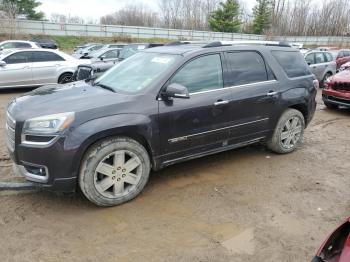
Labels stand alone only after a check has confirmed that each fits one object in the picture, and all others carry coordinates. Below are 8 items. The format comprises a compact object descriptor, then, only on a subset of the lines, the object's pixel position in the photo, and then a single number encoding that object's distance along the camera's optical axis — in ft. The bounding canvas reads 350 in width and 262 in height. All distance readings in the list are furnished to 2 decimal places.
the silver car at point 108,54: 49.97
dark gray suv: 11.84
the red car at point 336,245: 7.32
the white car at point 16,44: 67.82
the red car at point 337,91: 29.71
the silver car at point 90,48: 77.35
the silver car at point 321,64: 46.83
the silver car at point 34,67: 36.99
